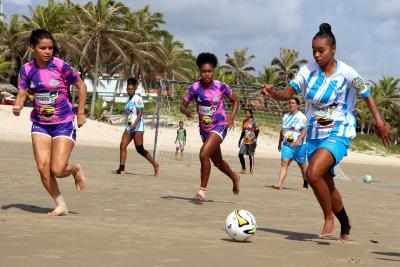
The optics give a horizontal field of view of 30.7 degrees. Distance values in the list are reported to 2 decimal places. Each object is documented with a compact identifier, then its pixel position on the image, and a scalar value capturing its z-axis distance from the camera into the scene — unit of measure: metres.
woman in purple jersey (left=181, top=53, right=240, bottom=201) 10.43
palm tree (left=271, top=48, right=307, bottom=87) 87.11
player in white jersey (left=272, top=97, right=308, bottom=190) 14.30
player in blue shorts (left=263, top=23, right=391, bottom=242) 6.86
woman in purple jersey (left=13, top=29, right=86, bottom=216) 7.78
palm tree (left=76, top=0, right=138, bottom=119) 58.25
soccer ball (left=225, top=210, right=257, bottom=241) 6.40
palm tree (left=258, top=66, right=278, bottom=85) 78.88
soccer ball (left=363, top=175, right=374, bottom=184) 20.56
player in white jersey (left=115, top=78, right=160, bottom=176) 15.23
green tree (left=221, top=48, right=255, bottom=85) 96.88
